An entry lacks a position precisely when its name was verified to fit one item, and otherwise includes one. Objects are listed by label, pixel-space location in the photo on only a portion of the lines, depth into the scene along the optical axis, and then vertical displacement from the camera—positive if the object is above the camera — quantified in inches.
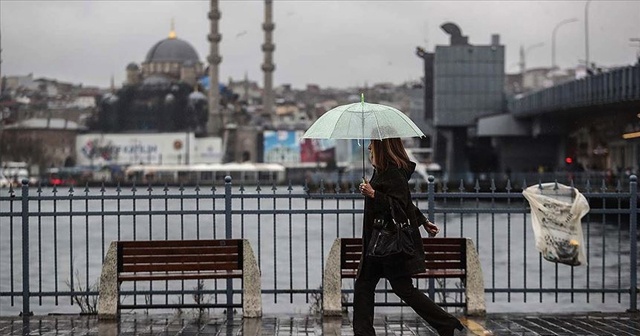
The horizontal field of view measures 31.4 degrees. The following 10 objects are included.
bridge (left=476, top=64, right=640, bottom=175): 1990.7 +77.3
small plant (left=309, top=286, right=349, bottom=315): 461.1 -69.3
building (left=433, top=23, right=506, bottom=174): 3090.6 +203.3
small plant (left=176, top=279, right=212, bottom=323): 441.6 -61.9
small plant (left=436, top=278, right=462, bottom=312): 489.4 -66.8
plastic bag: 429.4 -23.6
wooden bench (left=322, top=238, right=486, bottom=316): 423.2 -40.9
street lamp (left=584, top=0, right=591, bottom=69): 2623.0 +262.4
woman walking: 342.6 -29.8
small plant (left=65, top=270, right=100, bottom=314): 457.4 -65.9
